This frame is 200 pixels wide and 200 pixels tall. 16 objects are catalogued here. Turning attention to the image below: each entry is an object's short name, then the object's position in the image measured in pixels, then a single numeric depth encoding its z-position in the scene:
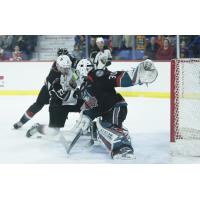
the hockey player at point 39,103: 8.27
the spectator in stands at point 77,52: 14.67
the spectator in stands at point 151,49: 14.11
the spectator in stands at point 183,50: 13.47
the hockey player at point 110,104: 6.92
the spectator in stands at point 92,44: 14.25
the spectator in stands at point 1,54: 14.53
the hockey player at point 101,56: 9.45
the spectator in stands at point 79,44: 14.64
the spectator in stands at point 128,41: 14.23
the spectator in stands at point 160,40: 14.05
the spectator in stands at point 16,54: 14.51
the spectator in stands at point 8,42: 14.62
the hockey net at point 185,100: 7.14
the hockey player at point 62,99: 7.52
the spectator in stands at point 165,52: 13.91
